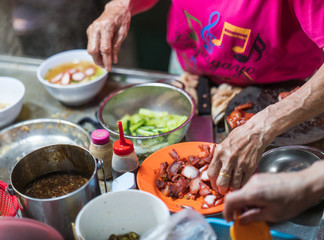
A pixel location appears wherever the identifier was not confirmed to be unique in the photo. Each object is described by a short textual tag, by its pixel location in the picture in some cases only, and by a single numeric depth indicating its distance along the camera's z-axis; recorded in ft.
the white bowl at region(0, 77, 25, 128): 7.22
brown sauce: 4.86
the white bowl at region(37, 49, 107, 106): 7.38
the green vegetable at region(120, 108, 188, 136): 6.71
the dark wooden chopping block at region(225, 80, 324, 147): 5.85
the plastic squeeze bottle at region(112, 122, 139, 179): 5.14
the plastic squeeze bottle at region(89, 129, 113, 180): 5.48
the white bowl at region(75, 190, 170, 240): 4.18
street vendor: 4.83
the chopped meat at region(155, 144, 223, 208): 5.22
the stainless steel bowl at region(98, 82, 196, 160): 6.28
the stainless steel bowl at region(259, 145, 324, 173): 5.51
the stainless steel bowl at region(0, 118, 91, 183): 6.91
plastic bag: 3.71
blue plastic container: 4.15
